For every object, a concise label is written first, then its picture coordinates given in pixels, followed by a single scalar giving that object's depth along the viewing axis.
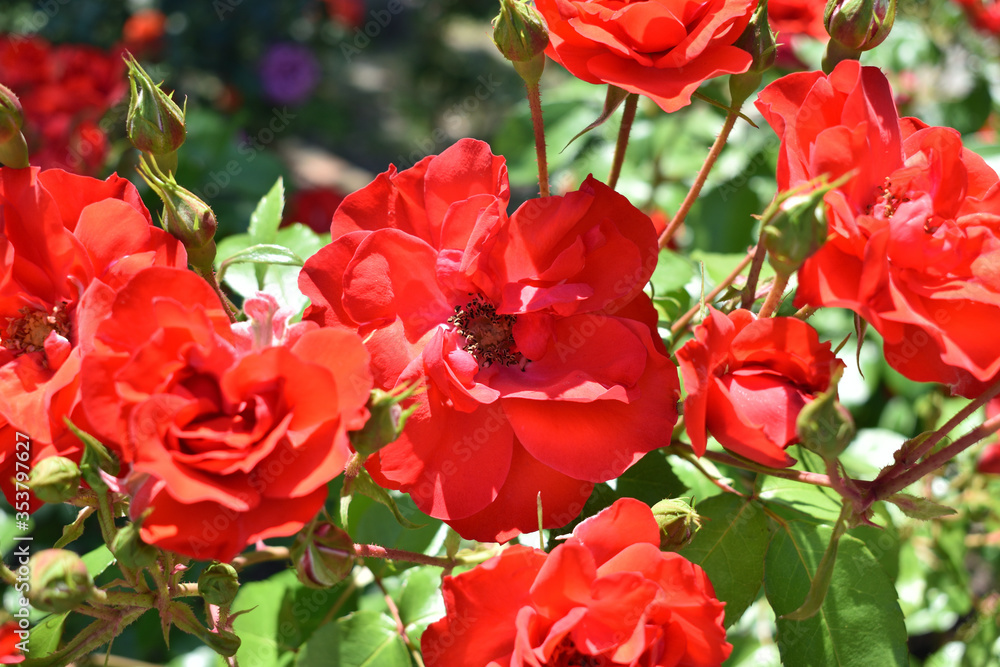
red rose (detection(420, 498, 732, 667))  0.48
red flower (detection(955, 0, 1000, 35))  1.08
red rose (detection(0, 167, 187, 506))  0.48
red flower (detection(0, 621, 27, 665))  0.62
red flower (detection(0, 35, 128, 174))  0.90
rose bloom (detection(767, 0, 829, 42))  0.72
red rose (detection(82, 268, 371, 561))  0.46
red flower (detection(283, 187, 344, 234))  1.22
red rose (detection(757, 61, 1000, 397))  0.48
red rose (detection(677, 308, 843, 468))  0.49
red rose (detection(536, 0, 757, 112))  0.51
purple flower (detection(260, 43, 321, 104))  1.65
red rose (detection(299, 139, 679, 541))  0.50
